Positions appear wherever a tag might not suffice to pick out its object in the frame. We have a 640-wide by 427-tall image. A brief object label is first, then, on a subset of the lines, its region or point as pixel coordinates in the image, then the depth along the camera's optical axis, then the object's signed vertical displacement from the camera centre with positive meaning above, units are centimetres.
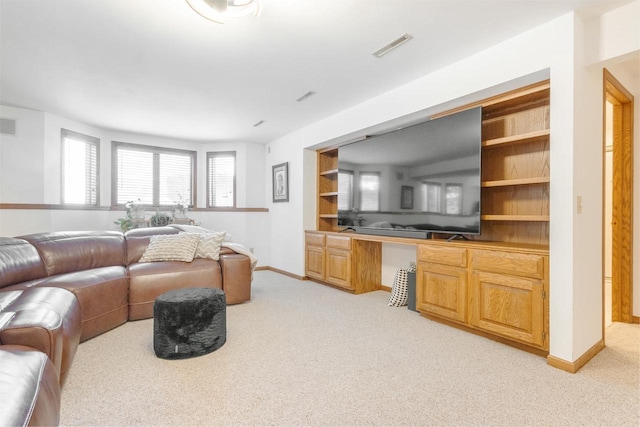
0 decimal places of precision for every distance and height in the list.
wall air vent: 407 +111
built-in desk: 227 -61
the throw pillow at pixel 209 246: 369 -40
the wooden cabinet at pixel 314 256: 466 -67
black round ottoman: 224 -83
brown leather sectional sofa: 106 -57
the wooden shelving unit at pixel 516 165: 261 +43
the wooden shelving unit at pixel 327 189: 516 +38
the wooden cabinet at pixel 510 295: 225 -63
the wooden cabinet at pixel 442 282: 274 -64
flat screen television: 277 +35
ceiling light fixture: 191 +128
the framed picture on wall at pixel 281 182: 550 +54
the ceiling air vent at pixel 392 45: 246 +137
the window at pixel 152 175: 550 +69
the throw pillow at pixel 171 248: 353 -41
